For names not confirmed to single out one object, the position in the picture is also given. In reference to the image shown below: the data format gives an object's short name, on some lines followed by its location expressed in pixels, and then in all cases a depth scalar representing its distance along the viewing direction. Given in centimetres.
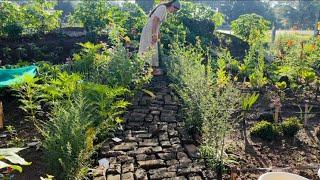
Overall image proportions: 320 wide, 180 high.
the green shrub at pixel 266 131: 474
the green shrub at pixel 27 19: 1012
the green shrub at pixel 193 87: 450
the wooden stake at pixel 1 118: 472
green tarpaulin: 609
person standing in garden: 706
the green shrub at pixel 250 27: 1136
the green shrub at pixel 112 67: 562
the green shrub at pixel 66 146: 318
